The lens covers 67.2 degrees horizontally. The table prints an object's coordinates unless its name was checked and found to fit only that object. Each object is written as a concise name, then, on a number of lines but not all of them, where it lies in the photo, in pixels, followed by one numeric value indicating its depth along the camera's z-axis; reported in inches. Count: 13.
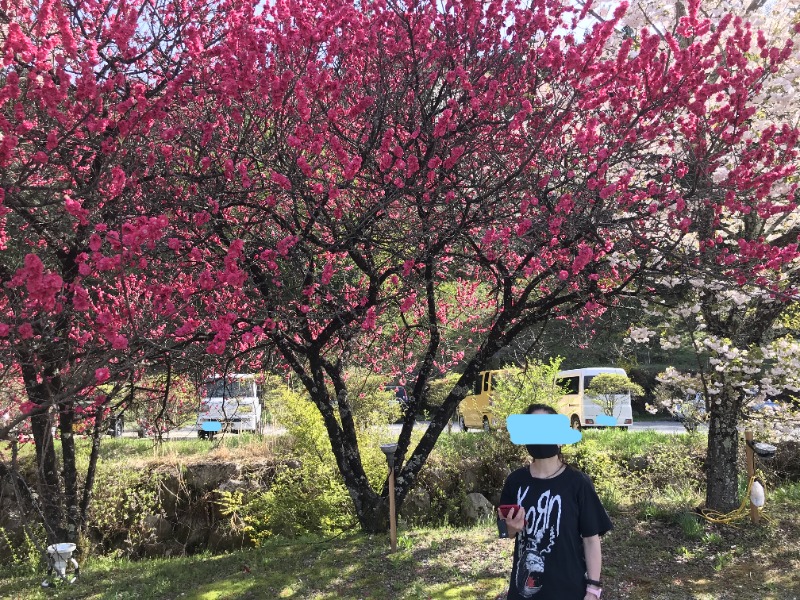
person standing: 88.8
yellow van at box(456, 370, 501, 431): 591.2
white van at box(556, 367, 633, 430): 542.3
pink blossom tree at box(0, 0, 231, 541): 111.1
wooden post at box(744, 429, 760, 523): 219.5
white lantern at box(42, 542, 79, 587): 194.7
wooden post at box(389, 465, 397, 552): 191.6
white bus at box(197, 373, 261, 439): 377.9
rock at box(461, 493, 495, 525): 293.9
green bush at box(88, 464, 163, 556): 282.0
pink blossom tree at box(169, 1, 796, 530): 150.0
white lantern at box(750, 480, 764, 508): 212.8
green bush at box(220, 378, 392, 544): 267.3
